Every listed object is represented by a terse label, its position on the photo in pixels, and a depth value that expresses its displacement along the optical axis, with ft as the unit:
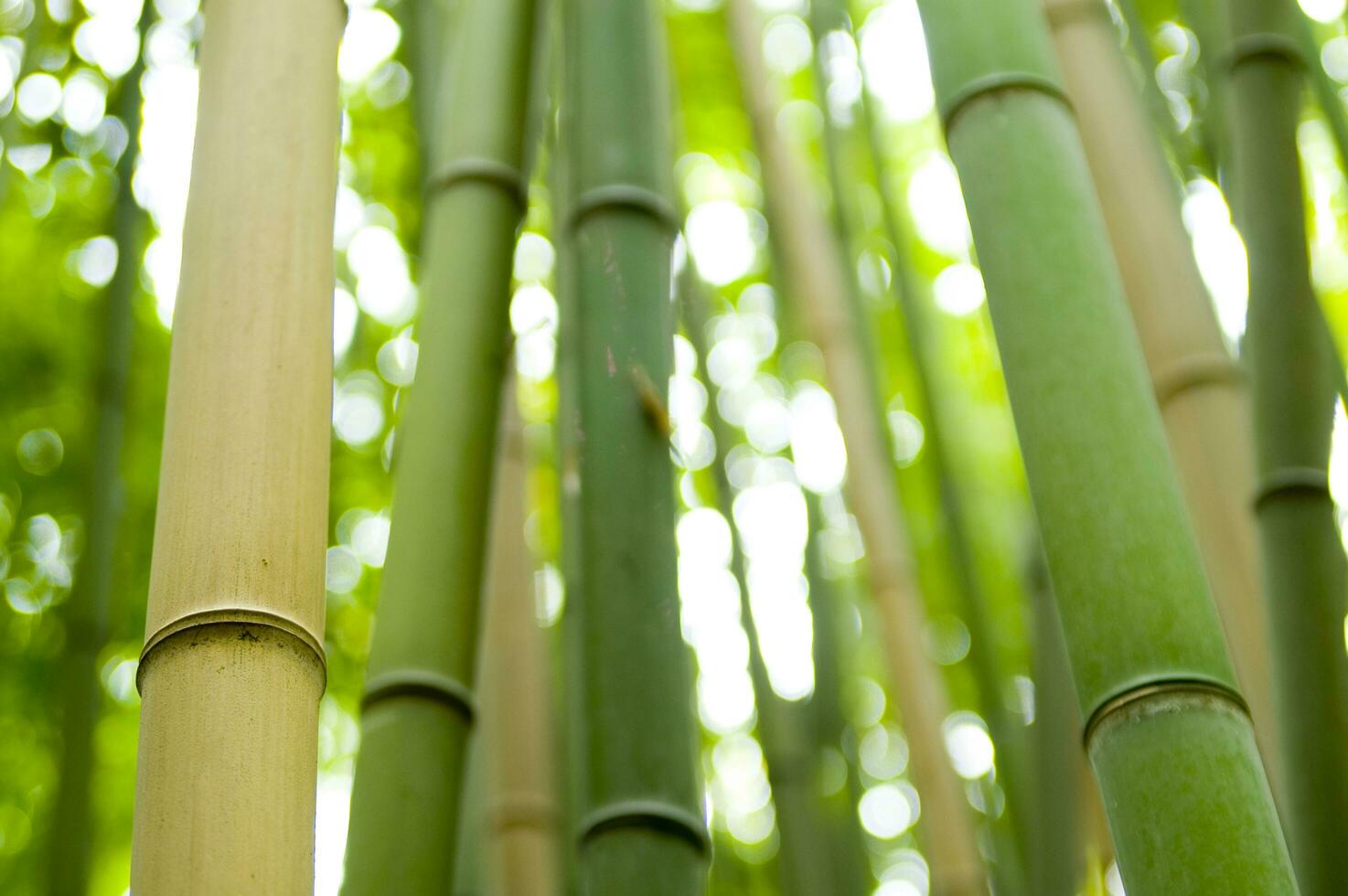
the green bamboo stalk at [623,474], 4.96
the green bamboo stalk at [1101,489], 3.84
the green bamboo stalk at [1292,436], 5.72
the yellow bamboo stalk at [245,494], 3.27
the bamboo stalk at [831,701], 10.55
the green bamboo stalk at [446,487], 4.85
